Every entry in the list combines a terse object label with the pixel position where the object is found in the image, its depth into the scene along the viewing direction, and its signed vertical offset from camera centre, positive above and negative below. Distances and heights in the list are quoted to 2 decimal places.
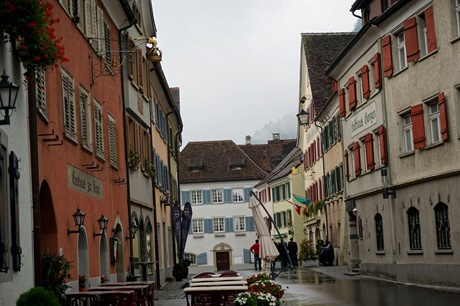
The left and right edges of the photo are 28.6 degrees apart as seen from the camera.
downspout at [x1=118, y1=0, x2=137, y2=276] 26.47 +3.64
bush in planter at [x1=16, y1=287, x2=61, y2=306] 10.97 -0.42
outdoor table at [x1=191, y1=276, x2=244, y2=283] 21.02 -0.57
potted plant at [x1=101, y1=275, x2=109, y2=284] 21.35 -0.44
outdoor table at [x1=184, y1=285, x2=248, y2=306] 17.16 -0.75
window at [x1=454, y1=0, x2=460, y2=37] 24.27 +5.94
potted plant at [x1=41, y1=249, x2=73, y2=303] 14.96 -0.16
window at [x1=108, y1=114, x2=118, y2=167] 23.91 +3.18
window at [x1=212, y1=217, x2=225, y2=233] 84.50 +2.80
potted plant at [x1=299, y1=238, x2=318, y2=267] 54.84 -0.29
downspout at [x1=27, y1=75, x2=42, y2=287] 13.96 +1.33
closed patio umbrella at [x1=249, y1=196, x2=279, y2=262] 29.71 +0.47
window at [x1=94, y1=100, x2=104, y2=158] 21.58 +3.16
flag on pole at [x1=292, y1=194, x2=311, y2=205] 58.41 +3.15
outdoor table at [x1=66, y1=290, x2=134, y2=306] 15.37 -0.61
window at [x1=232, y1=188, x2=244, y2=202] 85.38 +5.49
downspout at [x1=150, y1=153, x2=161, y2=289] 33.50 +0.56
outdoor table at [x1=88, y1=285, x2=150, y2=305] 17.12 -0.56
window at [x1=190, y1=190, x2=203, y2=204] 85.75 +5.60
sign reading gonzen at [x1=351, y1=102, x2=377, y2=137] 33.72 +4.95
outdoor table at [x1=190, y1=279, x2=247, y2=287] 18.67 -0.61
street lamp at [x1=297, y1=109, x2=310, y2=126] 50.02 +7.31
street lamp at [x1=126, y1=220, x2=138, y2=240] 26.55 +0.85
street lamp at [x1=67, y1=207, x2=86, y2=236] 17.78 +0.86
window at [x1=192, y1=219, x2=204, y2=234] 84.56 +2.73
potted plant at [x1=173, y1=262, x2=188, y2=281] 41.19 -0.66
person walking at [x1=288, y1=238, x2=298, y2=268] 54.07 +0.01
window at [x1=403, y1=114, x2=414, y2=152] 29.39 +3.60
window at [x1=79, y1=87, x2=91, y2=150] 19.89 +3.20
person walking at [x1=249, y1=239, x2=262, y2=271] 55.80 +0.19
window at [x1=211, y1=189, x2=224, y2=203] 85.44 +5.54
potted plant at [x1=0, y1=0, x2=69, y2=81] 10.98 +2.94
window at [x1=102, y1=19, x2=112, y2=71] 23.84 +5.74
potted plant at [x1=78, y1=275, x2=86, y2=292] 18.47 -0.43
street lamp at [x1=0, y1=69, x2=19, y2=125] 10.82 +2.04
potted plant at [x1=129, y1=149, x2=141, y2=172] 27.41 +3.02
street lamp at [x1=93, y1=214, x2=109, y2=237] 20.91 +0.89
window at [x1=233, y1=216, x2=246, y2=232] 84.69 +2.74
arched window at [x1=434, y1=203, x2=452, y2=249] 25.91 +0.47
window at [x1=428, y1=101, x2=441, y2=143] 26.41 +3.52
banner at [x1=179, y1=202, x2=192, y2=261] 42.97 +1.44
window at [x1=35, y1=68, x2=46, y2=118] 15.21 +2.92
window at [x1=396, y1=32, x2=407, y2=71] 29.61 +6.35
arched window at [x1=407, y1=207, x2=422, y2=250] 28.91 +0.46
